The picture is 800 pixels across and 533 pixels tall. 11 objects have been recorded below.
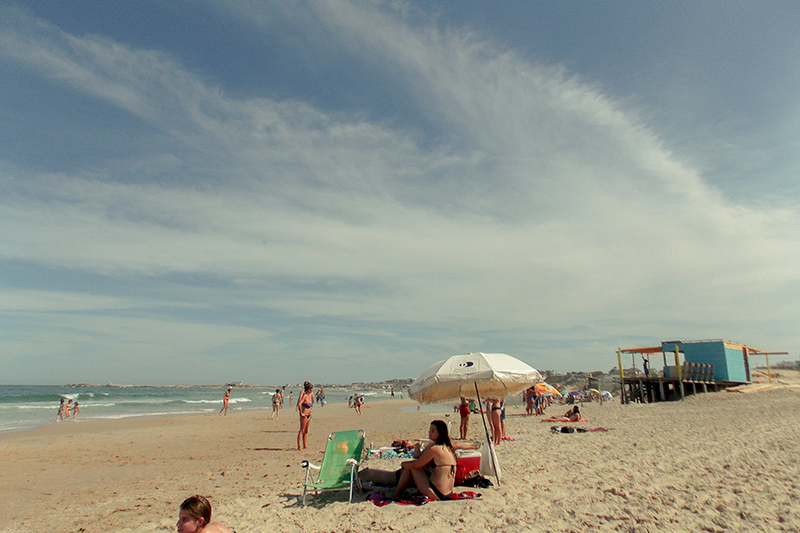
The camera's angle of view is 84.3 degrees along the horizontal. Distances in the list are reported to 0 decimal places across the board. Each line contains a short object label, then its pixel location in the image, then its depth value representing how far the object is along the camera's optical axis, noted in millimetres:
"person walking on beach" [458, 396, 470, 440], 13114
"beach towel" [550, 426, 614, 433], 13216
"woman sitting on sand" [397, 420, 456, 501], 5770
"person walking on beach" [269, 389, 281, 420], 24594
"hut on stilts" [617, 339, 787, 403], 25688
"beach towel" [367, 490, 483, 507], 5684
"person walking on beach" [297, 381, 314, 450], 11227
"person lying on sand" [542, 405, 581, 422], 16094
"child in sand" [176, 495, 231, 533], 3307
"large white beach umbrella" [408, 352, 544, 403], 6324
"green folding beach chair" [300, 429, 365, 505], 6082
